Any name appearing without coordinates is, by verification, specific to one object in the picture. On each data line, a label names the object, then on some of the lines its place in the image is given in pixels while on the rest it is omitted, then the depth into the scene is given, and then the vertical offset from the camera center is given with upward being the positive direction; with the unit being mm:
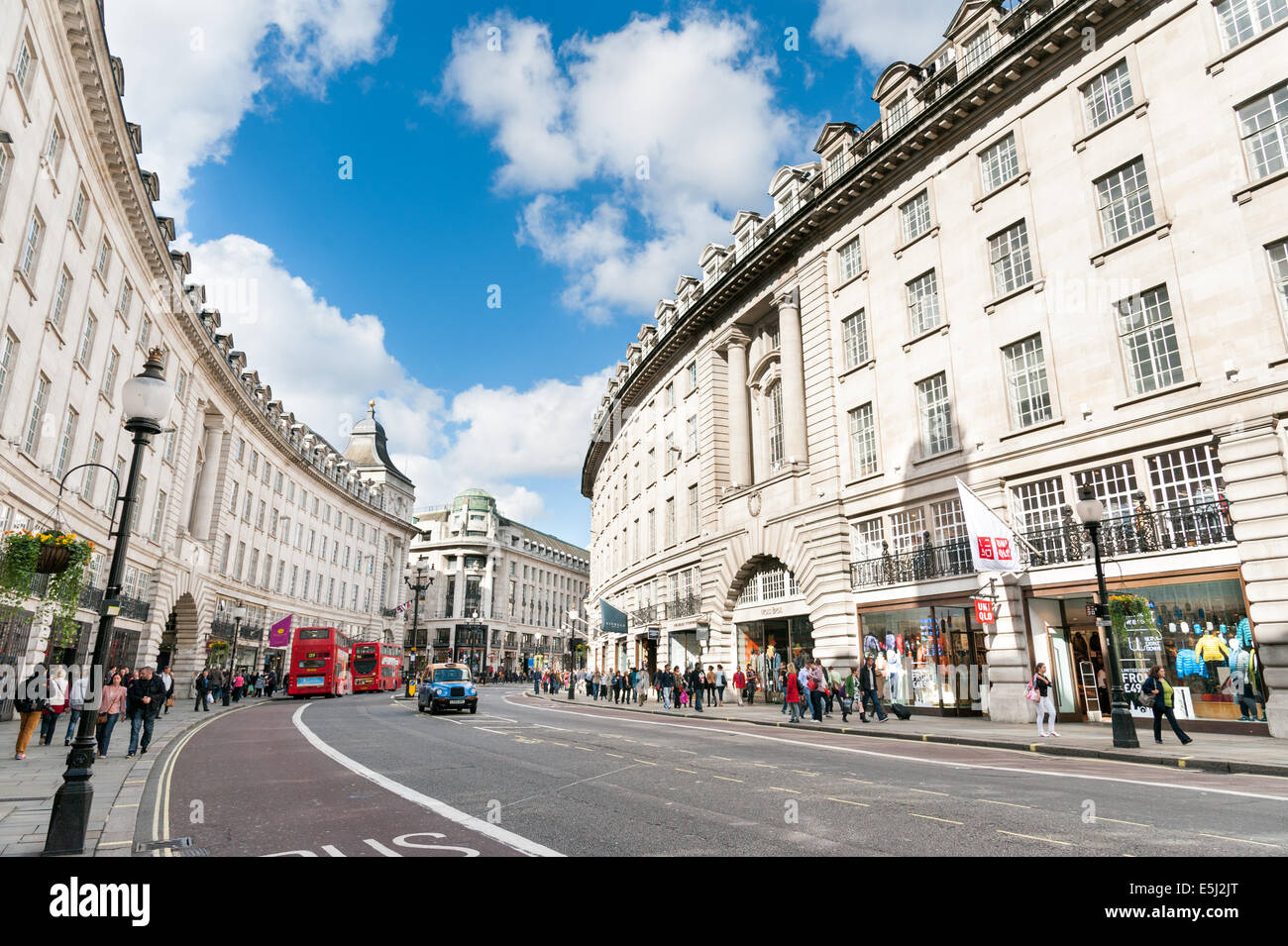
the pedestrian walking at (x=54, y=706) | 16094 -911
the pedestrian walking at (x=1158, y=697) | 15031 -792
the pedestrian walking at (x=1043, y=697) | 17094 -869
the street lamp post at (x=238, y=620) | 47175 +2762
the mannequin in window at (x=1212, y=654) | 16844 +89
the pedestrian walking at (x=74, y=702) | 15758 -827
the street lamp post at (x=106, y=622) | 6531 +406
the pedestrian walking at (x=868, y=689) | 22625 -902
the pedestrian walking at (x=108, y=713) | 15031 -995
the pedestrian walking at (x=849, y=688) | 24266 -940
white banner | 19672 +3181
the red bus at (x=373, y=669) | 51406 -457
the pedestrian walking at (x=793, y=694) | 23109 -1052
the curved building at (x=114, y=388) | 20531 +11389
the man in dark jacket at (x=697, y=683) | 29141 -937
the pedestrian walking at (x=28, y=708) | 14141 -835
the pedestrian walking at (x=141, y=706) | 15492 -897
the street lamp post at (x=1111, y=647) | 14617 +233
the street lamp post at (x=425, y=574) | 104762 +12688
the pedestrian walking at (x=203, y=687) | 29531 -993
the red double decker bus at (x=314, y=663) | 41969 -30
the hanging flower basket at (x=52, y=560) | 16078 +2183
